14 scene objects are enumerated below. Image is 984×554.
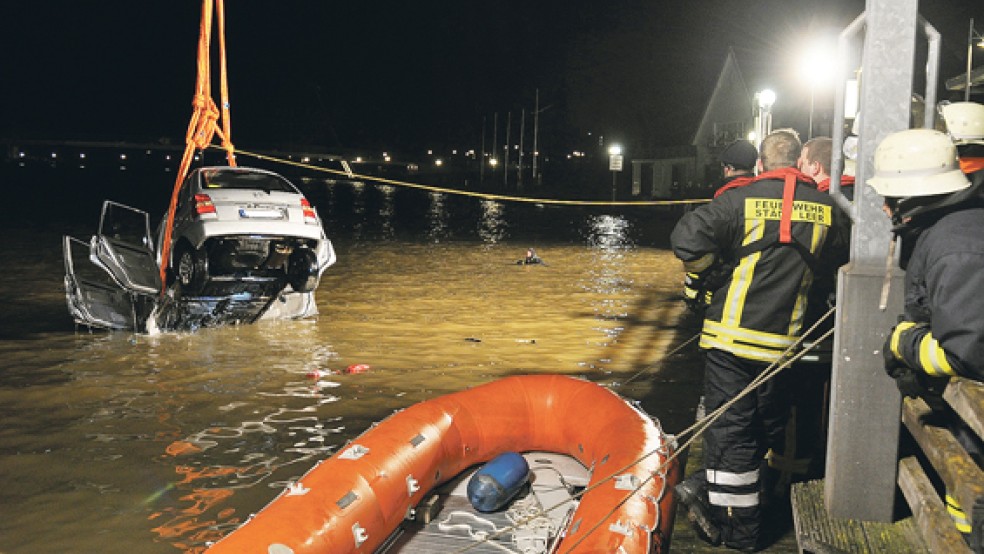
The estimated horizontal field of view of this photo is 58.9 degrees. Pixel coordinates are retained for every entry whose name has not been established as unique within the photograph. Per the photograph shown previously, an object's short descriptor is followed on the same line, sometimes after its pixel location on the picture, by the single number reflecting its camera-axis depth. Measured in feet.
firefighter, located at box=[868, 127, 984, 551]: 10.23
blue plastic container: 16.76
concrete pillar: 13.26
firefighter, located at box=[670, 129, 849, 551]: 15.29
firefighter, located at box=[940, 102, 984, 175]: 15.05
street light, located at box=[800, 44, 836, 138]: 36.09
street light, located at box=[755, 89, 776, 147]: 47.80
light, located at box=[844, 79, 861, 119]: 29.22
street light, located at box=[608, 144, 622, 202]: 126.10
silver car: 35.12
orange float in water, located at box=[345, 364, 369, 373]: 30.76
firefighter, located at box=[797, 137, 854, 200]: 18.09
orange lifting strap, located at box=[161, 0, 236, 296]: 30.89
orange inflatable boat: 13.52
